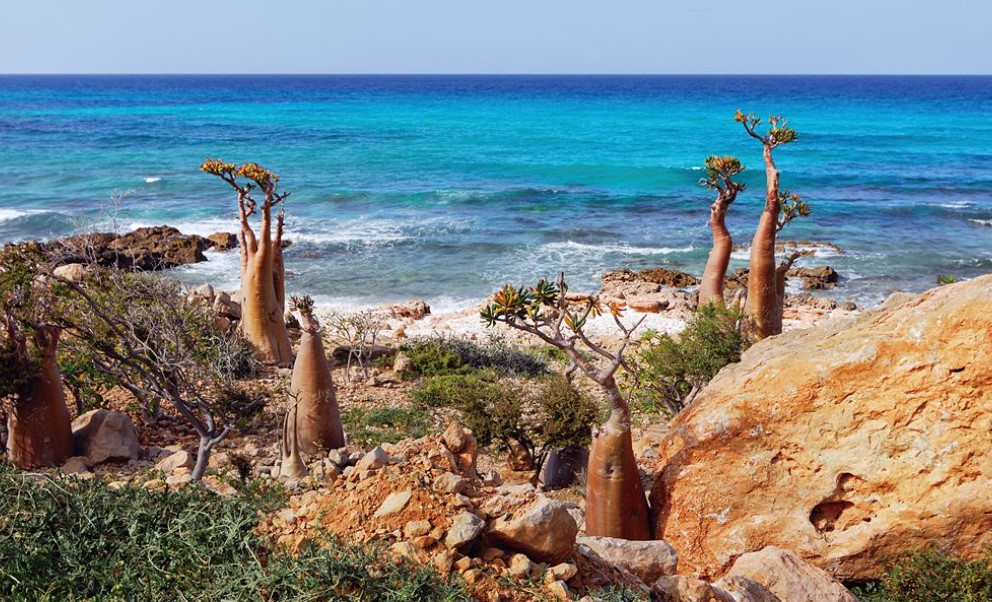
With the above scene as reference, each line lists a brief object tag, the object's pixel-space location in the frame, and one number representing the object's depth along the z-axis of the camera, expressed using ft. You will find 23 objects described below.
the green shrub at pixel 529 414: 34.04
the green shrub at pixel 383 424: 37.42
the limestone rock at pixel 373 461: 22.01
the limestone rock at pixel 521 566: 18.17
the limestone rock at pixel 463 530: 18.35
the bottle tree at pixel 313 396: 33.65
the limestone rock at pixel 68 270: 57.98
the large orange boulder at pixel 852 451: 24.03
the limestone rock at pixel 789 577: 21.53
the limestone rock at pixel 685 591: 19.04
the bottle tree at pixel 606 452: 25.73
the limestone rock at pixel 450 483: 20.70
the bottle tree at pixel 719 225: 44.57
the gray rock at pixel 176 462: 32.30
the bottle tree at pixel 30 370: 31.48
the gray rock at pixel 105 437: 34.14
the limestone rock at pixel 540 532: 18.99
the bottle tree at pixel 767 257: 41.34
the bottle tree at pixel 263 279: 44.06
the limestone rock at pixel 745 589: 20.26
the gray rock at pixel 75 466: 32.12
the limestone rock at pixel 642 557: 21.02
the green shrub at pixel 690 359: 38.34
